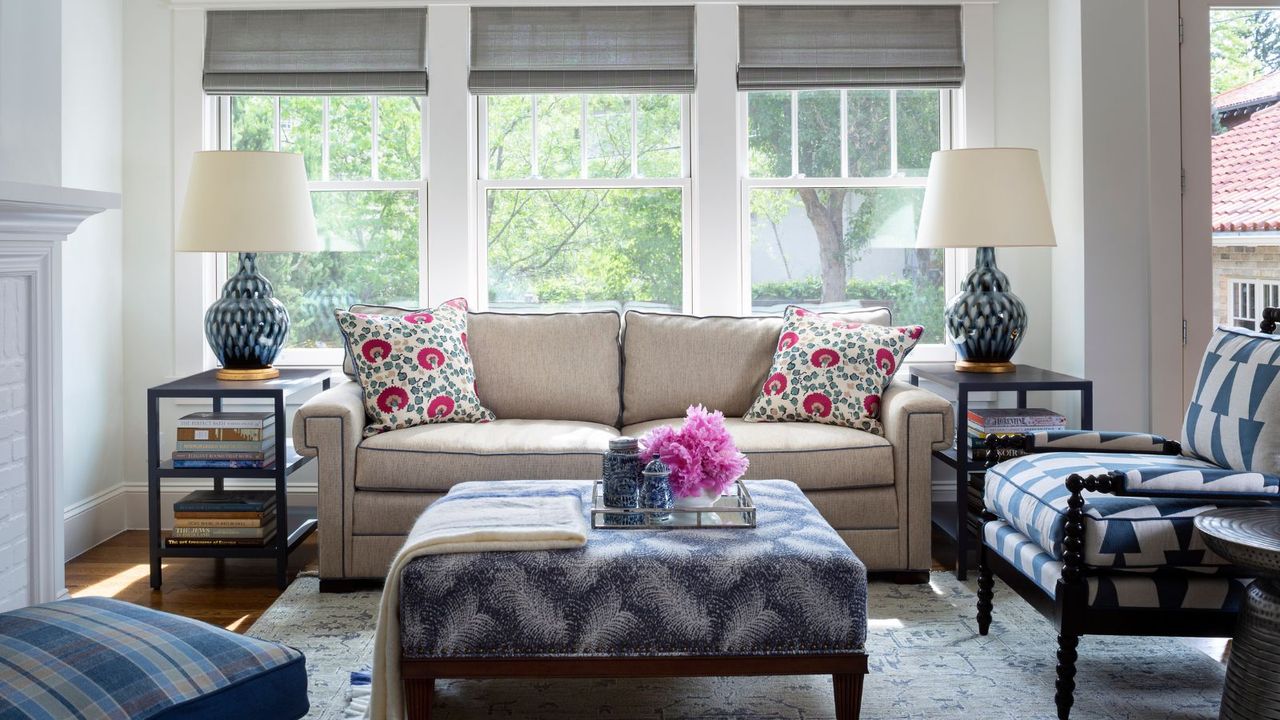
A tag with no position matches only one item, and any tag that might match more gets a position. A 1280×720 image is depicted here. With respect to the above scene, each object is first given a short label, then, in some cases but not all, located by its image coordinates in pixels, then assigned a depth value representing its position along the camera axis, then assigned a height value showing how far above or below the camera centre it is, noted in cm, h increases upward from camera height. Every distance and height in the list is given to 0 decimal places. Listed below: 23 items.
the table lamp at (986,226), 419 +49
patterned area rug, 279 -88
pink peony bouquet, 280 -25
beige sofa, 376 -37
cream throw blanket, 253 -42
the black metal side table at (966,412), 398 -21
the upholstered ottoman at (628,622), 253 -60
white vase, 284 -39
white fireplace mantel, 270 -8
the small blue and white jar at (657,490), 283 -34
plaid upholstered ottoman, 174 -51
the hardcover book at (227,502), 395 -51
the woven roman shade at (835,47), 478 +133
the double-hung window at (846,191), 488 +73
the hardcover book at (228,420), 396 -22
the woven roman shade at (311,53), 474 +130
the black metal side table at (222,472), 390 -40
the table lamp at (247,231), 408 +47
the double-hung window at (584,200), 488 +69
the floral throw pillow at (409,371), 400 -5
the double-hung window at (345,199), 487 +70
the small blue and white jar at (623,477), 285 -31
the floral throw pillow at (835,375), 408 -7
